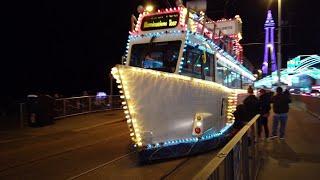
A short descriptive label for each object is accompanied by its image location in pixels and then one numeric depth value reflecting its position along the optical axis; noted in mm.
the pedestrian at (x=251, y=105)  7242
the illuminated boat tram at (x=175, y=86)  5408
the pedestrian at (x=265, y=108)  8084
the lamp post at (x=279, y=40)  21012
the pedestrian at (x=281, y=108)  7931
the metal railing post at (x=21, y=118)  11219
